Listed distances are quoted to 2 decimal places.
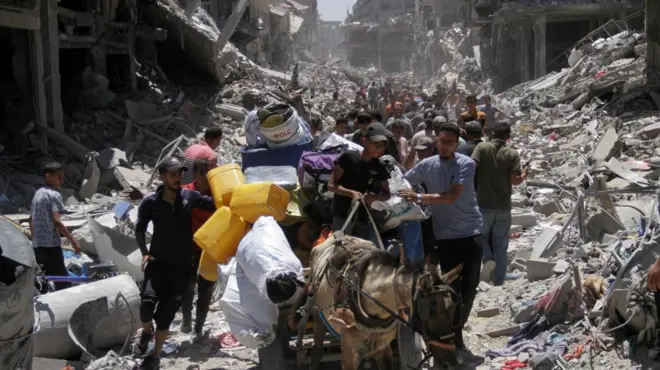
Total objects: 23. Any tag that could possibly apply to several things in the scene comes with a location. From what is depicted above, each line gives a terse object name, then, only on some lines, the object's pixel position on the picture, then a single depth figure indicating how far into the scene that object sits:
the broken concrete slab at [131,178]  13.14
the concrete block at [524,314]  6.48
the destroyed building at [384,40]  77.19
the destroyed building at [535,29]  28.72
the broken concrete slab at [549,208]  11.07
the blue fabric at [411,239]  5.90
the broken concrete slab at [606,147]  13.13
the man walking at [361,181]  5.68
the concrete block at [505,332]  6.43
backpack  6.02
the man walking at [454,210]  5.94
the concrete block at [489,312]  7.07
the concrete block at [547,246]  8.22
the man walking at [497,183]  7.52
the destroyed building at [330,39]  100.54
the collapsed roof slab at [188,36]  18.30
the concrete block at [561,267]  7.15
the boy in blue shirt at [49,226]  6.86
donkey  3.87
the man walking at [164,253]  5.97
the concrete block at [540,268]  7.38
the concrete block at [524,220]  10.59
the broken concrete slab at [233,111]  18.08
